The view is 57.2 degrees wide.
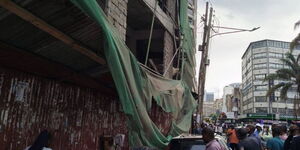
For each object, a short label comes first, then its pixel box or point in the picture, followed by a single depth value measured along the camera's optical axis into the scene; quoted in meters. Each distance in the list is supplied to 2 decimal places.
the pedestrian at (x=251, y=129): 7.03
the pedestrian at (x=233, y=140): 12.67
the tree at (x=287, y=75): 25.93
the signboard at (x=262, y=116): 46.86
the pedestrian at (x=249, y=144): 5.61
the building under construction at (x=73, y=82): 3.14
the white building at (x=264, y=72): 61.44
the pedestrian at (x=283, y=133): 5.53
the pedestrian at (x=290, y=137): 5.04
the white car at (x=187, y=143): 5.64
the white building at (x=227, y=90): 121.12
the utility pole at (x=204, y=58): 16.14
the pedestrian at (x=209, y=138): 3.91
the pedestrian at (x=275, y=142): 5.34
